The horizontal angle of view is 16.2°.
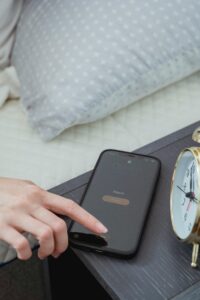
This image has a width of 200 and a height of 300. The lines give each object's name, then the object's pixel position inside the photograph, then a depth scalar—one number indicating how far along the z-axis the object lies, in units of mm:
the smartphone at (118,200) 762
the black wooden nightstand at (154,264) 724
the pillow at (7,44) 1044
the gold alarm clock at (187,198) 724
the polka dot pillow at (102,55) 918
